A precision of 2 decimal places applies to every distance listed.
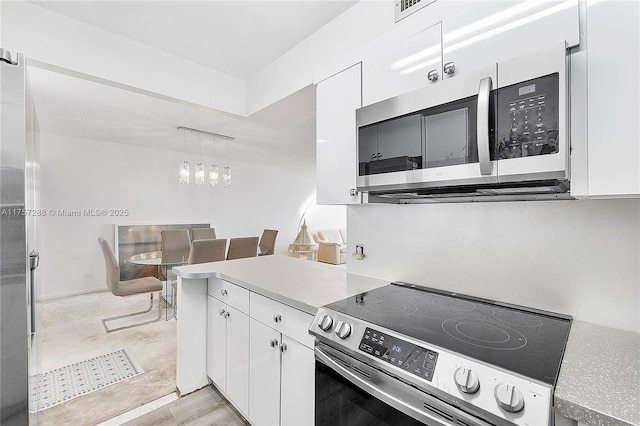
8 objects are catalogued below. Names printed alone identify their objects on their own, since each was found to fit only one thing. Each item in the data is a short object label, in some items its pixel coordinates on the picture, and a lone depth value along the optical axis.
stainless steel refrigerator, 1.06
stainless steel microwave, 0.92
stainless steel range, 0.74
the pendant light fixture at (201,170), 4.18
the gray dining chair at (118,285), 3.33
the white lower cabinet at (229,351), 1.78
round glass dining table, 3.70
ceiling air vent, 1.37
